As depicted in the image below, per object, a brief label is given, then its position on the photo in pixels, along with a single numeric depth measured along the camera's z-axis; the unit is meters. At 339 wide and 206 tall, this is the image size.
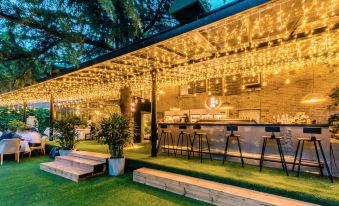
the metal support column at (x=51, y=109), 10.85
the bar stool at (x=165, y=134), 7.14
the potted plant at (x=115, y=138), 5.47
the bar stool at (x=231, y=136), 5.26
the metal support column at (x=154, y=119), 6.25
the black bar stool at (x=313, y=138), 4.11
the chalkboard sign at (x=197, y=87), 11.02
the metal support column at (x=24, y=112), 13.32
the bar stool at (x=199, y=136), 5.90
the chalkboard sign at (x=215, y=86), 10.41
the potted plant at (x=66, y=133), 7.27
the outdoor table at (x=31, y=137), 8.65
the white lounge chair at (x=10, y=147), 7.27
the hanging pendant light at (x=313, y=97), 5.59
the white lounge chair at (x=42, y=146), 8.78
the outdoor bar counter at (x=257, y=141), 4.63
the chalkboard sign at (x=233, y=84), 9.74
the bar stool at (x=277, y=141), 4.56
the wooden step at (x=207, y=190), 3.18
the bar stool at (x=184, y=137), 6.48
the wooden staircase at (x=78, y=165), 5.32
